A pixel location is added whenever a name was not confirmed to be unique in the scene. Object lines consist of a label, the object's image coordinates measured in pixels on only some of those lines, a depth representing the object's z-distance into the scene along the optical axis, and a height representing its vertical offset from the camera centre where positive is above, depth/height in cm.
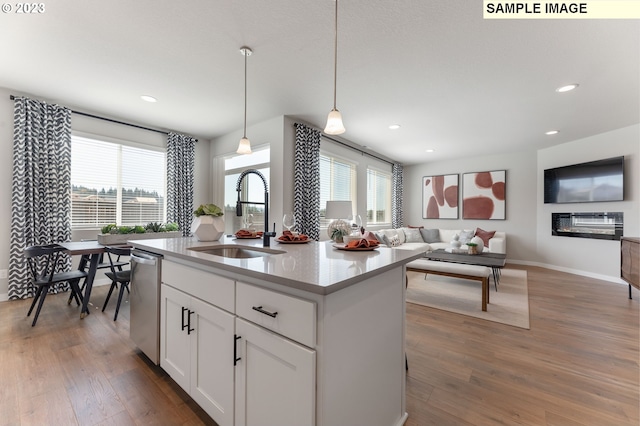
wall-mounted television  451 +59
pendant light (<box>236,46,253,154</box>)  281 +72
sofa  557 -56
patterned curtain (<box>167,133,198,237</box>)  475 +62
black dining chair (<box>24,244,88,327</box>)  262 -70
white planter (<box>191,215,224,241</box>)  210 -12
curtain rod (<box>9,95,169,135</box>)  381 +145
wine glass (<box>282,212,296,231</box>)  214 -6
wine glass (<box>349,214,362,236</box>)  212 -11
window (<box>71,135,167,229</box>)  393 +47
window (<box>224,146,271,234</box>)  466 +52
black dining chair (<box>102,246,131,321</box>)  278 -69
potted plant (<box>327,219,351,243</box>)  204 -13
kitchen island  95 -53
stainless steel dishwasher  182 -65
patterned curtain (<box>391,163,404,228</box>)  741 +49
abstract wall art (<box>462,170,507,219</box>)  637 +47
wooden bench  313 -74
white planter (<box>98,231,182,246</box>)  311 -30
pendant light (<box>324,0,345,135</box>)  197 +68
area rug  300 -114
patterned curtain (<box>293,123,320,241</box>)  432 +53
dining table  272 -41
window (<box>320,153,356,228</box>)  521 +69
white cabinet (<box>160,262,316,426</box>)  97 -62
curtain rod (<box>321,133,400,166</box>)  513 +143
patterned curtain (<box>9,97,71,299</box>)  336 +39
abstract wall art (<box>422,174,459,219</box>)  699 +46
